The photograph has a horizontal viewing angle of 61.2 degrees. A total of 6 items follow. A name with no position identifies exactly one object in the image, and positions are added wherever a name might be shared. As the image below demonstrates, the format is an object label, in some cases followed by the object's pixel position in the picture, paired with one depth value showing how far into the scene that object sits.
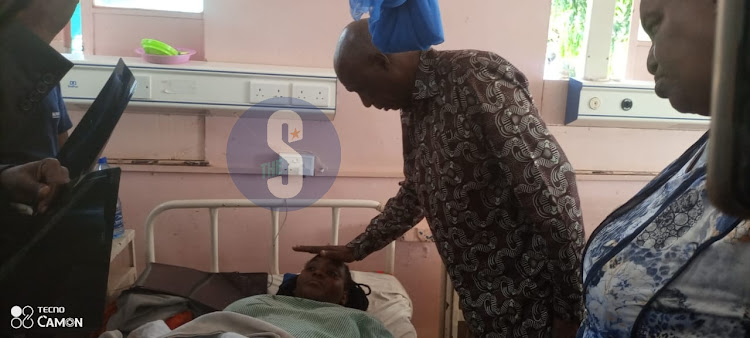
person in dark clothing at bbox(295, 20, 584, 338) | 1.23
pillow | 1.97
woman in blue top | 0.54
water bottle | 1.66
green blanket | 1.79
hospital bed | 2.01
